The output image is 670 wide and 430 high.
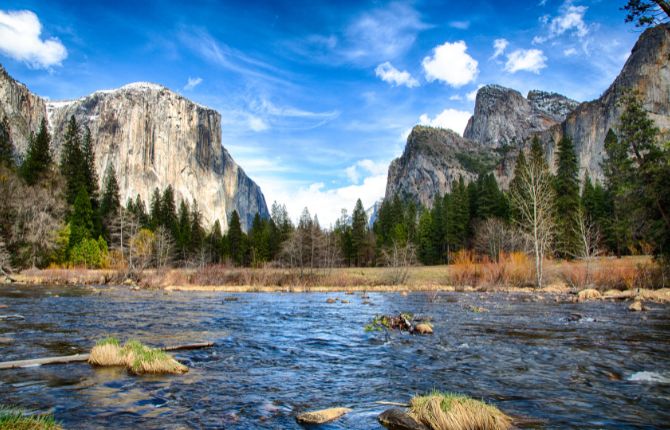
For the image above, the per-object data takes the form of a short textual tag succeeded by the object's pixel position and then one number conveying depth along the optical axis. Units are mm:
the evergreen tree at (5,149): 66006
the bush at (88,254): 57719
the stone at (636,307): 19509
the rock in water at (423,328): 14508
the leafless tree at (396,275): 43878
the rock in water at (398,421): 5852
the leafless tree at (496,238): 56984
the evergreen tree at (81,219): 61531
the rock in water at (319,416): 6215
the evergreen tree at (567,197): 57094
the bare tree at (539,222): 34938
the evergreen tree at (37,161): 68312
